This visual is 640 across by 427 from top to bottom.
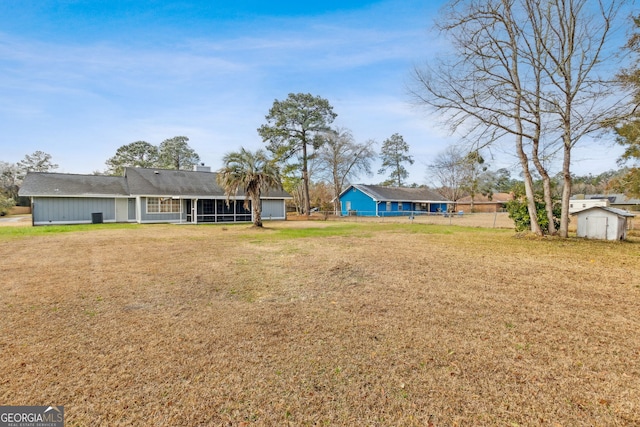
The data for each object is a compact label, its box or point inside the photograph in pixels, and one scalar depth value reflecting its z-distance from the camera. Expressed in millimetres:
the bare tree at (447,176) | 44534
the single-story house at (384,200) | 36375
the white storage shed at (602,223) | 11086
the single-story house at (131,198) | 20672
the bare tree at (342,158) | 33469
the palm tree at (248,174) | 17141
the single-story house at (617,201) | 48722
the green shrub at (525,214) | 12133
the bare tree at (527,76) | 10727
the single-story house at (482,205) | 51562
